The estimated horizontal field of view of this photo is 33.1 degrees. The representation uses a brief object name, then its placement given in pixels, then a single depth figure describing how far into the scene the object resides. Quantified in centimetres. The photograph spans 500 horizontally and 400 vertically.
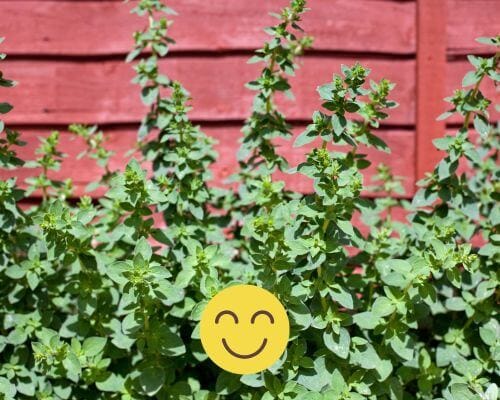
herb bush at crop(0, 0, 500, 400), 85
